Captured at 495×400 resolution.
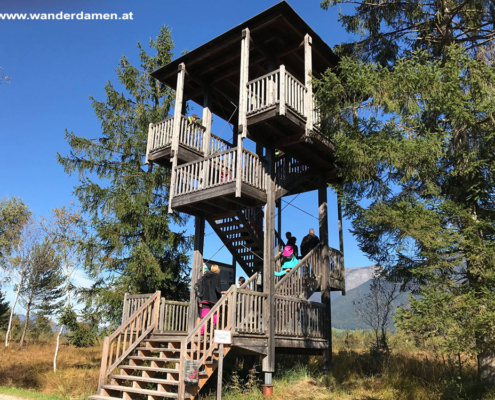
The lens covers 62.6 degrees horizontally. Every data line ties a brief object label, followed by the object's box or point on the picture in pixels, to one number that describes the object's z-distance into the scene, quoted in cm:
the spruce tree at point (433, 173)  696
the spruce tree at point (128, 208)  1593
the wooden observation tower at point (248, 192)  977
